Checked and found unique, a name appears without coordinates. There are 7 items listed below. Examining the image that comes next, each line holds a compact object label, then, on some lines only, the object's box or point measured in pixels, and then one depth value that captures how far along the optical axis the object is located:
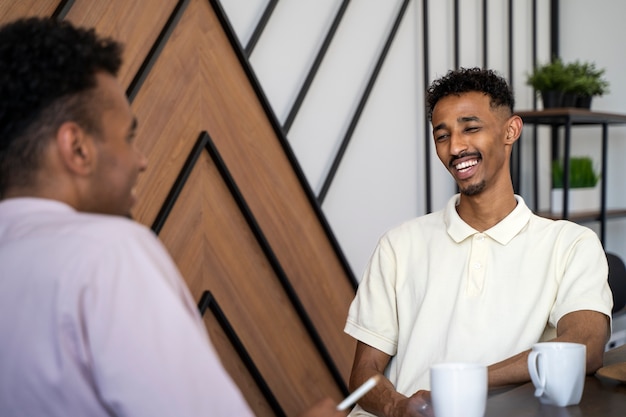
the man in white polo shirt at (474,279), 1.53
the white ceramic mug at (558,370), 1.11
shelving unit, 3.16
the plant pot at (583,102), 3.31
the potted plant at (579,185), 3.37
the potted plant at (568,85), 3.29
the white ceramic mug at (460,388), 1.00
